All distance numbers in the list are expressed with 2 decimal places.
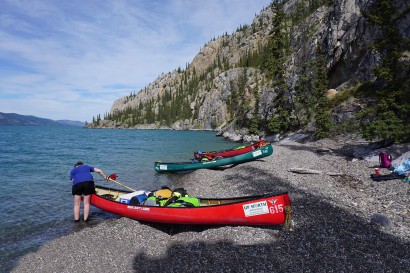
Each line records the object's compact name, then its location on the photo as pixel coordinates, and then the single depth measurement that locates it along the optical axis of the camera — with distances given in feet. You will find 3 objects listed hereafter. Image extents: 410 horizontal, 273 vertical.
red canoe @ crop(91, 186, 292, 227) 30.37
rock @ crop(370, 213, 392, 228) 29.72
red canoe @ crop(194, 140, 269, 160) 93.31
